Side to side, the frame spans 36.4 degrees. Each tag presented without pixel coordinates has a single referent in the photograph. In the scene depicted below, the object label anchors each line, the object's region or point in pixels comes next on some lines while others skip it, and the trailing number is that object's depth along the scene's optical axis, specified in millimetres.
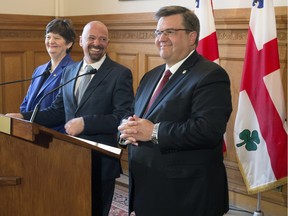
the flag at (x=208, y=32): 3240
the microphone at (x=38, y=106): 1773
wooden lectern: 1598
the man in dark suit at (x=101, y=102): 2236
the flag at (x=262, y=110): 2969
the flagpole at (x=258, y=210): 3225
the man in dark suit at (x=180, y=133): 1764
